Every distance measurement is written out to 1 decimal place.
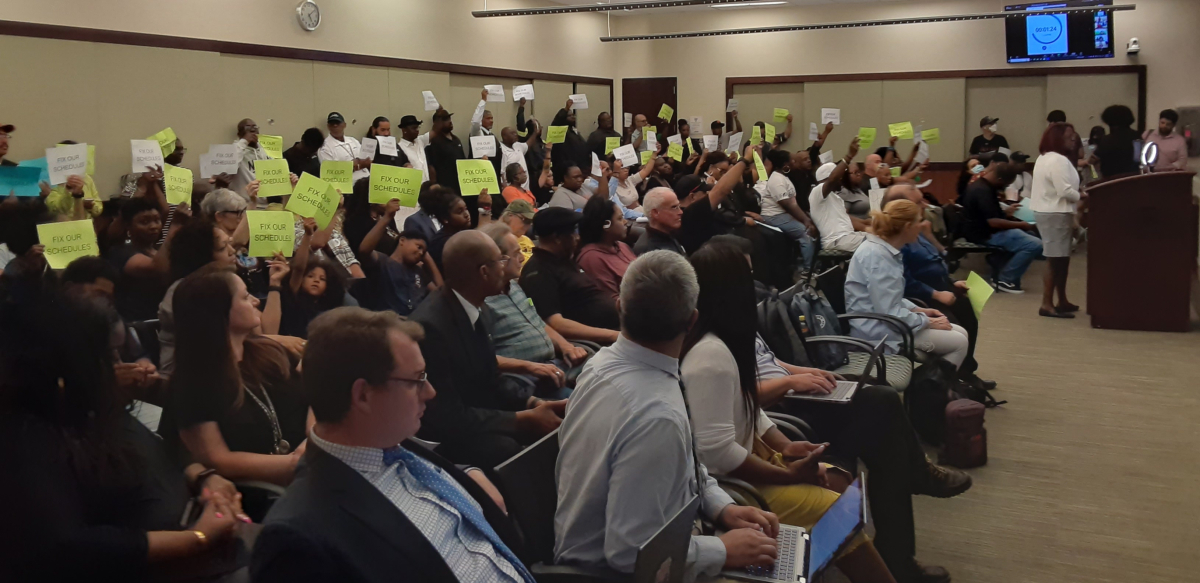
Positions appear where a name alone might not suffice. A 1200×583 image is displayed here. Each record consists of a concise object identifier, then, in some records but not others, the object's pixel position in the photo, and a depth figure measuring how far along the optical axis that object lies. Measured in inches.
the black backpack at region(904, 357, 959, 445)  172.1
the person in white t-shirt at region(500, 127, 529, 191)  425.1
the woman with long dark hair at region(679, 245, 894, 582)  99.9
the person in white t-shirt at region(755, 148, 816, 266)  328.2
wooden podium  262.4
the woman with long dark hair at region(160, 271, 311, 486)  92.0
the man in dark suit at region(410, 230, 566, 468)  111.9
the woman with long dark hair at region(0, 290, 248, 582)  65.8
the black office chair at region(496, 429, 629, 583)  80.4
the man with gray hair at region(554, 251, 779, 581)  75.7
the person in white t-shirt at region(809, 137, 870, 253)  296.7
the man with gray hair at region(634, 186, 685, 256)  188.1
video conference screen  492.4
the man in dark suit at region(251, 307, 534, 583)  56.6
